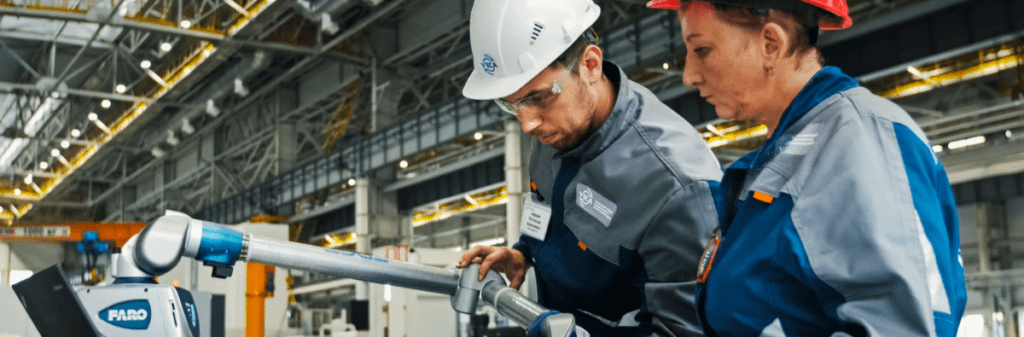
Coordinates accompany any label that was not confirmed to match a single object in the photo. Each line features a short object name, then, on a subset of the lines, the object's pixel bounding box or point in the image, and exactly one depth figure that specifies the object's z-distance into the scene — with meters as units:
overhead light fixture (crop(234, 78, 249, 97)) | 29.08
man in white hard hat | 2.34
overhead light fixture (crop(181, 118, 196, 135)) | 34.06
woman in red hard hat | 1.24
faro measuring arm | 2.47
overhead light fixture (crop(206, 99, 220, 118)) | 31.34
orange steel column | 14.60
